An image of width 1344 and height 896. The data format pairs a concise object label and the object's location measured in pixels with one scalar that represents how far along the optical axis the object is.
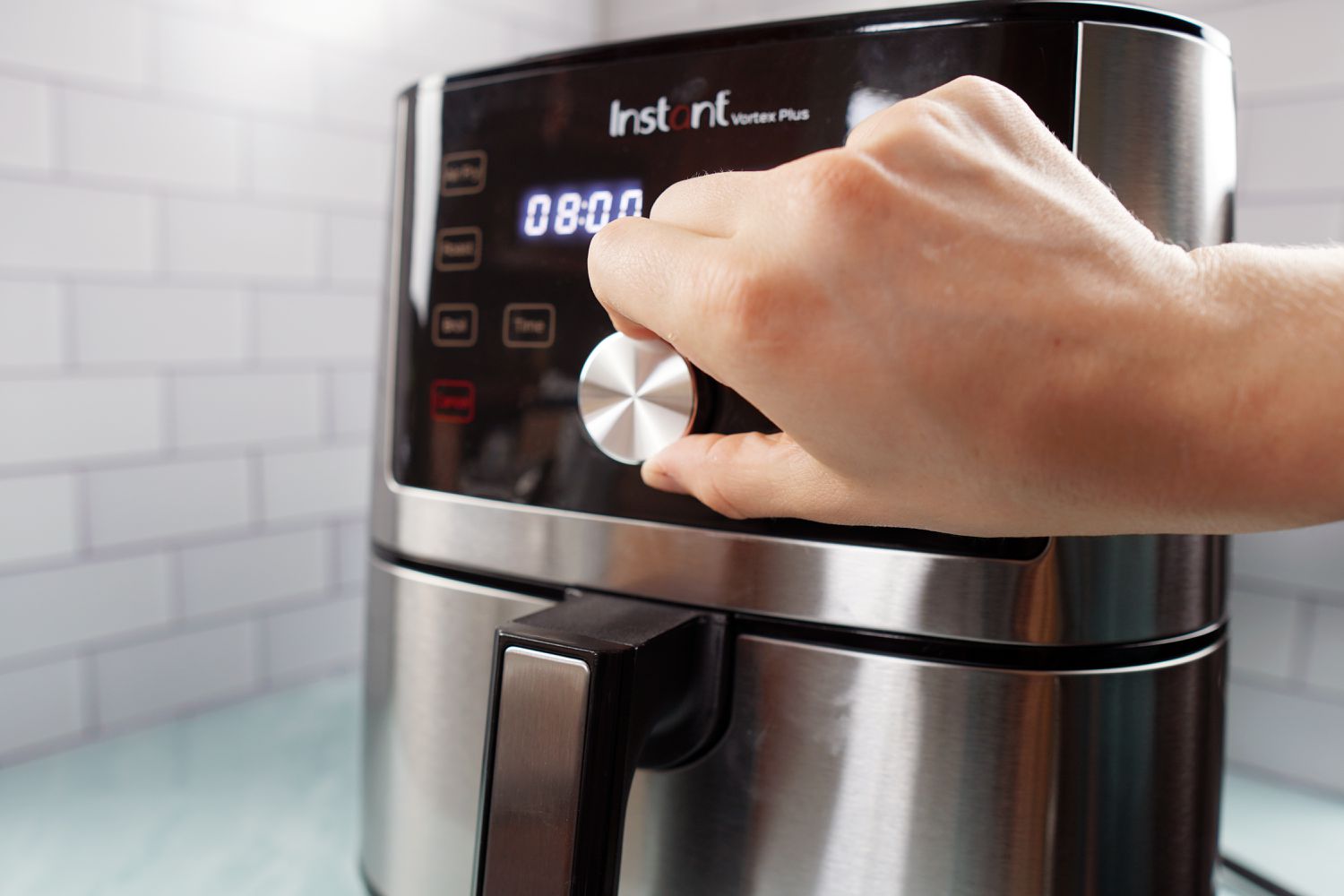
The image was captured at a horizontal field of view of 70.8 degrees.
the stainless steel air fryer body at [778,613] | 0.34
